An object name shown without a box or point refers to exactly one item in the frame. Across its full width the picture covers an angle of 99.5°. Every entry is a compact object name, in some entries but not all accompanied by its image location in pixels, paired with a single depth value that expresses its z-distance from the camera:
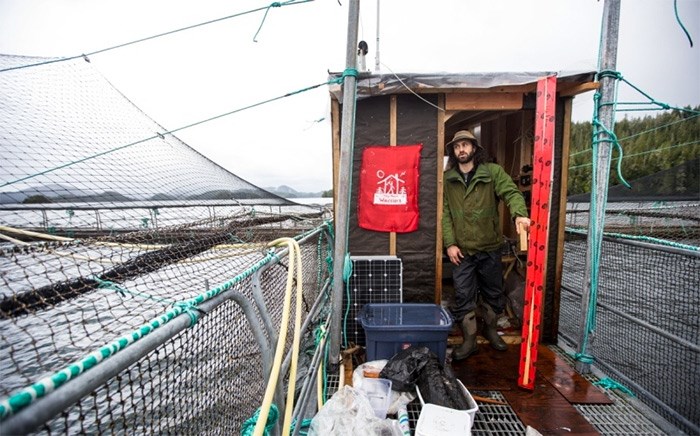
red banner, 3.64
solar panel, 3.49
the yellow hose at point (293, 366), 1.46
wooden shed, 3.48
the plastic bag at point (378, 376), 2.38
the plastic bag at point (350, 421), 1.93
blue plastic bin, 2.81
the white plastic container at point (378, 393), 2.32
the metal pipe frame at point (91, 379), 0.57
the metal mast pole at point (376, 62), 4.63
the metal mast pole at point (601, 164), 2.79
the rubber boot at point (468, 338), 3.27
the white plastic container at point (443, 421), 1.97
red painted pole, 2.66
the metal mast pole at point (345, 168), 2.67
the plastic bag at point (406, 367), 2.47
